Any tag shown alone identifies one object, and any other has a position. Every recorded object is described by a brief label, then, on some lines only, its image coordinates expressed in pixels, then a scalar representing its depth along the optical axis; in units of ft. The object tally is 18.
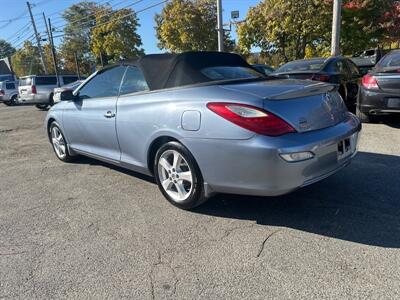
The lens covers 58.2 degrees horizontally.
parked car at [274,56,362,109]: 24.44
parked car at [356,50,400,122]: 20.24
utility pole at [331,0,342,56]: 42.04
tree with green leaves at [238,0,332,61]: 66.64
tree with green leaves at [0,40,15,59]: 299.17
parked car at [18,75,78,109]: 52.60
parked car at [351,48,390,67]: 52.45
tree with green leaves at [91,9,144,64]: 149.59
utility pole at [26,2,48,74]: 135.03
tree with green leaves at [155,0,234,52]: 120.26
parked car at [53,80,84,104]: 47.51
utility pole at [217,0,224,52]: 57.98
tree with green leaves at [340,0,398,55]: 65.87
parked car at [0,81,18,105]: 70.38
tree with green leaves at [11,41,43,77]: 235.61
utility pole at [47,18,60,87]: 109.81
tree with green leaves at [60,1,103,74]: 200.01
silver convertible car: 9.39
